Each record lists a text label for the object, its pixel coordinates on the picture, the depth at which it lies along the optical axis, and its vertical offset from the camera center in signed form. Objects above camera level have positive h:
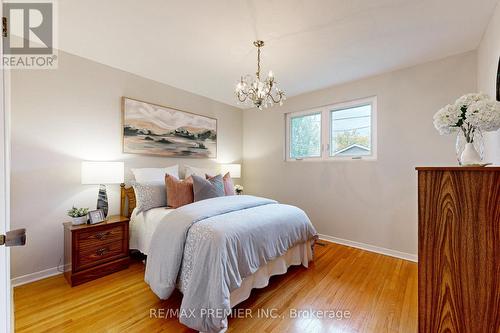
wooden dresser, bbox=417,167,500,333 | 0.93 -0.38
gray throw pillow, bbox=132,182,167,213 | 2.54 -0.37
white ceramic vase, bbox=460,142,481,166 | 1.07 +0.05
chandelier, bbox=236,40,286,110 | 2.09 +0.74
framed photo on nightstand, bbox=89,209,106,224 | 2.25 -0.55
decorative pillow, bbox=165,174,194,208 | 2.57 -0.33
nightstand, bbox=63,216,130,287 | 2.08 -0.87
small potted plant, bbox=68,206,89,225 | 2.18 -0.52
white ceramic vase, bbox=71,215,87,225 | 2.18 -0.56
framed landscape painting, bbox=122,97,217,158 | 2.91 +0.52
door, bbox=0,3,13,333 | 0.73 -0.11
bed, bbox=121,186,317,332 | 1.50 -0.72
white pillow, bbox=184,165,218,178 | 3.34 -0.10
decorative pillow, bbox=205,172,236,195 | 3.05 -0.29
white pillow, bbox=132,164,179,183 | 2.81 -0.13
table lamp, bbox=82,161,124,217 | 2.28 -0.11
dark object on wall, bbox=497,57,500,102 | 1.46 +0.56
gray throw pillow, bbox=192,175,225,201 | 2.60 -0.30
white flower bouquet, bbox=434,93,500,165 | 1.00 +0.23
